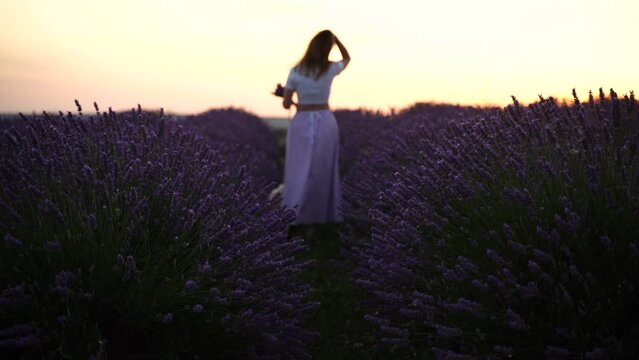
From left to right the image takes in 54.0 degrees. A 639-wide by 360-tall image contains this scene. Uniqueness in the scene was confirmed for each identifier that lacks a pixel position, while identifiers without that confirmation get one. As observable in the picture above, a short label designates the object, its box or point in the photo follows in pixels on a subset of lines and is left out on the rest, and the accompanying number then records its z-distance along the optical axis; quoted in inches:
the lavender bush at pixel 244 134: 320.2
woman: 247.0
